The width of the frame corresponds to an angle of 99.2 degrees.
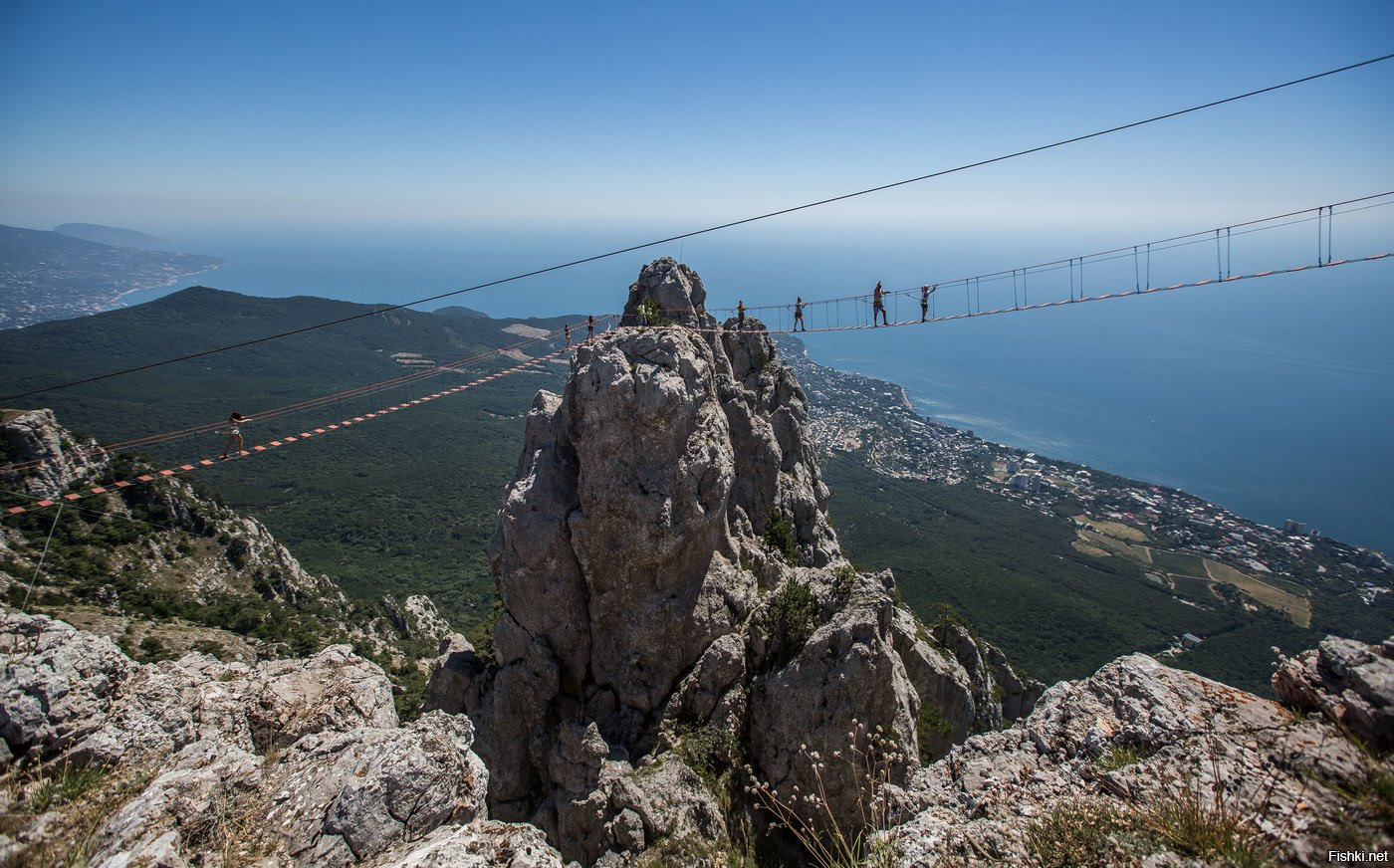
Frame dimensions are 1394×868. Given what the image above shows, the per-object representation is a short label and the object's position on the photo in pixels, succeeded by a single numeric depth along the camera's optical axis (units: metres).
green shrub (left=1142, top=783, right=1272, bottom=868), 5.19
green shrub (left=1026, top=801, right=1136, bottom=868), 6.07
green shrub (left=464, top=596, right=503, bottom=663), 21.03
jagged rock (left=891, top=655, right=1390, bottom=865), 5.69
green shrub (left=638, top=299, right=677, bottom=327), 24.61
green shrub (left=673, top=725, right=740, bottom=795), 16.53
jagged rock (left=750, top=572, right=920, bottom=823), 15.85
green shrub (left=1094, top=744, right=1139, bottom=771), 7.56
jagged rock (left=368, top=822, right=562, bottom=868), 5.83
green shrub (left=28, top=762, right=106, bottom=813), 6.75
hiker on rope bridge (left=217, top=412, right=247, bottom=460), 16.77
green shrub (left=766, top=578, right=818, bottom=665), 17.83
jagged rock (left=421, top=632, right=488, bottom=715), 19.92
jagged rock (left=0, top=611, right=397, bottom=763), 7.77
